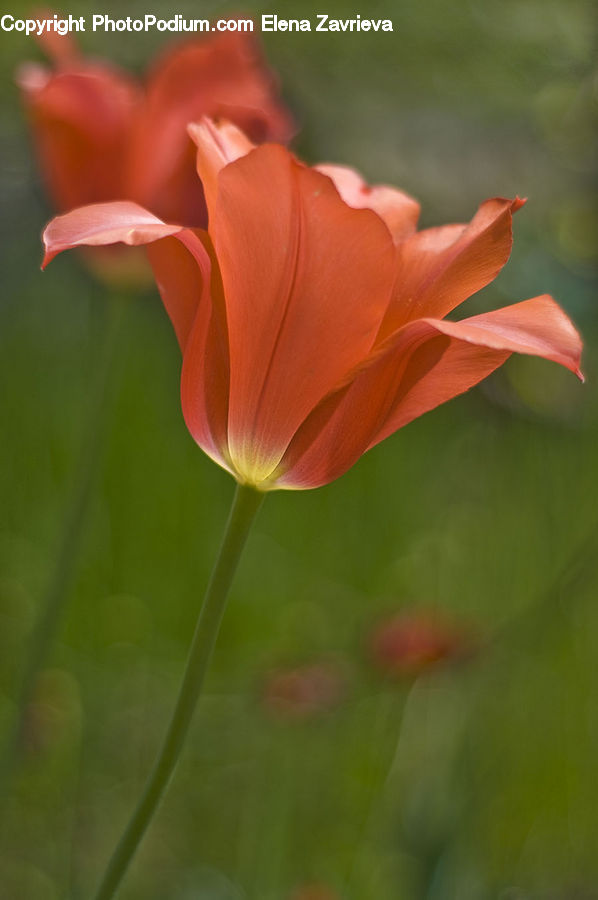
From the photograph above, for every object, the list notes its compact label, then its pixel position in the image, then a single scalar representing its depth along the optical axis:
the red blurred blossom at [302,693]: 1.48
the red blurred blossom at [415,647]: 1.47
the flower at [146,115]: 1.23
